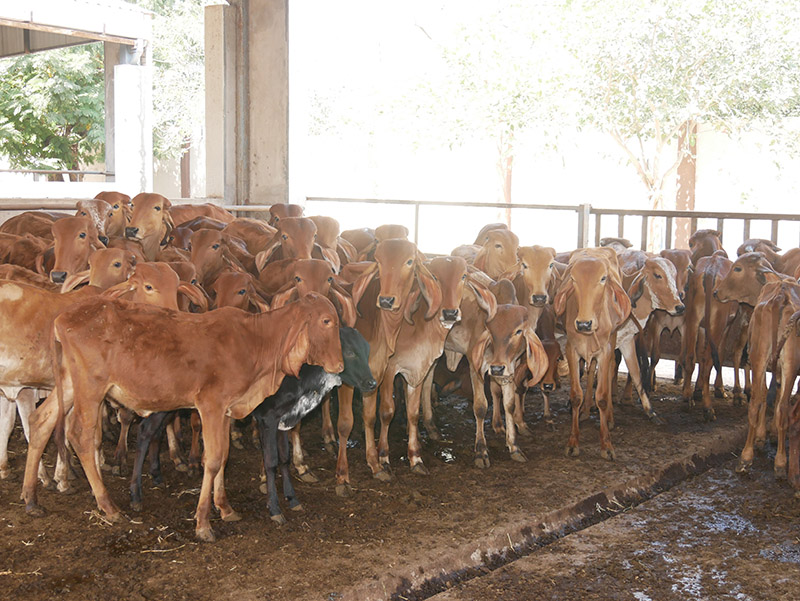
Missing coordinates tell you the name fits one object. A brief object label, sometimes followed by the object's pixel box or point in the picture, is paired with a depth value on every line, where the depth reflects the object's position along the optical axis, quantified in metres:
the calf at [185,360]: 5.20
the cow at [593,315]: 7.14
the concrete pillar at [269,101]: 13.27
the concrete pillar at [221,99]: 13.42
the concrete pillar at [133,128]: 15.73
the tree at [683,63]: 17.56
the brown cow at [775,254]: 8.74
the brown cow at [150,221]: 7.96
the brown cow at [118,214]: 8.30
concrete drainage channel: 4.91
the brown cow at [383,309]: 6.32
